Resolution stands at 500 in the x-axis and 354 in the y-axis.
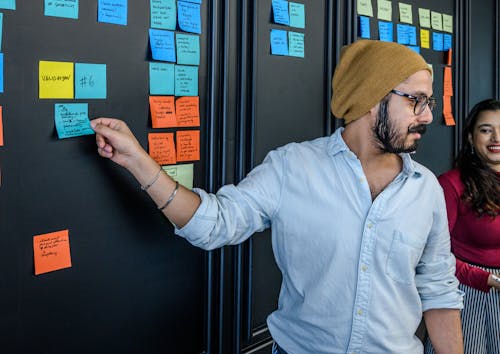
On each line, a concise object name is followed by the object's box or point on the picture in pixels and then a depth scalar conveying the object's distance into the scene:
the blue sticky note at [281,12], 1.89
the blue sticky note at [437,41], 2.79
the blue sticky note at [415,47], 2.64
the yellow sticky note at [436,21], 2.77
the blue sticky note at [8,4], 1.18
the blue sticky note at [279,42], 1.89
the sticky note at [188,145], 1.59
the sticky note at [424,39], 2.70
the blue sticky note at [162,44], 1.47
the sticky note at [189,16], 1.55
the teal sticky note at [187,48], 1.55
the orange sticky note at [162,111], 1.50
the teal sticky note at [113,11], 1.35
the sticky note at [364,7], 2.31
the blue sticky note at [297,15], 1.96
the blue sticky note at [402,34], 2.54
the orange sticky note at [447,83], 2.89
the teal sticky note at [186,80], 1.56
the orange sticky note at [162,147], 1.51
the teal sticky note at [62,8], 1.25
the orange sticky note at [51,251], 1.29
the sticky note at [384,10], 2.42
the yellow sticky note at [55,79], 1.25
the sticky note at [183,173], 1.57
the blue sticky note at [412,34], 2.61
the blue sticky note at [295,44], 1.96
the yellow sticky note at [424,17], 2.68
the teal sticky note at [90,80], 1.32
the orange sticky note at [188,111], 1.58
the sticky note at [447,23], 2.86
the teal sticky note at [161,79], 1.49
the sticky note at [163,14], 1.48
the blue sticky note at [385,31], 2.43
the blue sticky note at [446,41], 2.86
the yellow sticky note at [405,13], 2.55
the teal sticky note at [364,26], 2.32
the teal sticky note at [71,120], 1.29
